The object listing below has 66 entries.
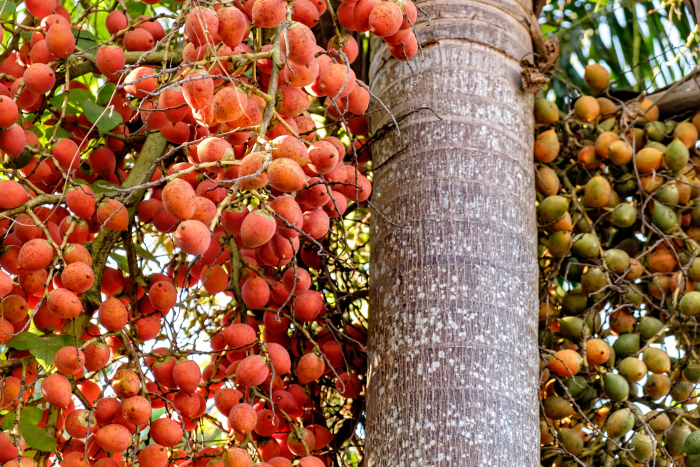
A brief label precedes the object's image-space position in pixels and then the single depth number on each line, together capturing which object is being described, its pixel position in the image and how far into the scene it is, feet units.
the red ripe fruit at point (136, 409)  6.90
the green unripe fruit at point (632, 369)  8.15
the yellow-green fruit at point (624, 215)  8.59
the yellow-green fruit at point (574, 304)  8.52
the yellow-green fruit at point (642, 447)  7.85
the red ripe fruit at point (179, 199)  6.48
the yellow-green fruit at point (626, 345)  8.33
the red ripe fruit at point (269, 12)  6.85
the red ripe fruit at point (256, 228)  6.63
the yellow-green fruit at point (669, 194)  8.69
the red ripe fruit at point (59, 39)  7.52
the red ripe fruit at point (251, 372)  7.10
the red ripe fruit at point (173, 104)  7.00
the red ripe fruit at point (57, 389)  6.97
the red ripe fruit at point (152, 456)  6.99
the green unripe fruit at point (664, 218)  8.66
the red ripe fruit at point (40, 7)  7.66
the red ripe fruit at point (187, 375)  7.11
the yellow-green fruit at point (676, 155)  8.73
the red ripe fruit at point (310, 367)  7.52
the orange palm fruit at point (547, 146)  8.54
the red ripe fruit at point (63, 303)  7.01
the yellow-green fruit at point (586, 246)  8.49
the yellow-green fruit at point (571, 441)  7.93
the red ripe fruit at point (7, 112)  7.23
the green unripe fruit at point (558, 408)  8.00
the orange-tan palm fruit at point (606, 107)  9.01
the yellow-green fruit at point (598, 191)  8.64
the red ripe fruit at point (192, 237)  6.47
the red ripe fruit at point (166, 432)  7.03
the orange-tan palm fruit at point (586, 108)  8.87
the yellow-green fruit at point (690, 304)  8.25
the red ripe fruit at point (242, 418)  7.00
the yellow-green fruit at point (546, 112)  8.65
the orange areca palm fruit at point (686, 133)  8.92
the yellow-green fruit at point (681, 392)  8.21
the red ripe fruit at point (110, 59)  7.49
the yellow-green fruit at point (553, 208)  8.40
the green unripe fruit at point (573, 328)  8.29
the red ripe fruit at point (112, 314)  7.18
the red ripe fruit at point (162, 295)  7.36
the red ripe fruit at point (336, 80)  7.10
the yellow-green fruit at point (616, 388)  8.04
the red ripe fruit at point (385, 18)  7.15
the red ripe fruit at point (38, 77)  7.40
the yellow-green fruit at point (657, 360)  8.24
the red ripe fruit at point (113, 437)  6.91
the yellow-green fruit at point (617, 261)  8.47
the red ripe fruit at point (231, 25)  6.90
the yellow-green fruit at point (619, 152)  8.75
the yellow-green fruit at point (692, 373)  8.21
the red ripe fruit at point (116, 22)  8.06
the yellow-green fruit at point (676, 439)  7.95
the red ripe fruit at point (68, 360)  6.99
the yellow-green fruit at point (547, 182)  8.56
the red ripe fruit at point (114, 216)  7.25
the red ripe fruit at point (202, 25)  6.83
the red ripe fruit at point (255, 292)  7.54
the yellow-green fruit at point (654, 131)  8.99
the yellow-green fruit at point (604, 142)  8.80
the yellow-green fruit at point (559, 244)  8.44
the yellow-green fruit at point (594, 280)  8.40
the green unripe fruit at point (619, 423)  7.93
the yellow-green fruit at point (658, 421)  8.07
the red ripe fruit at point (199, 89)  6.77
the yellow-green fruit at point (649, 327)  8.37
